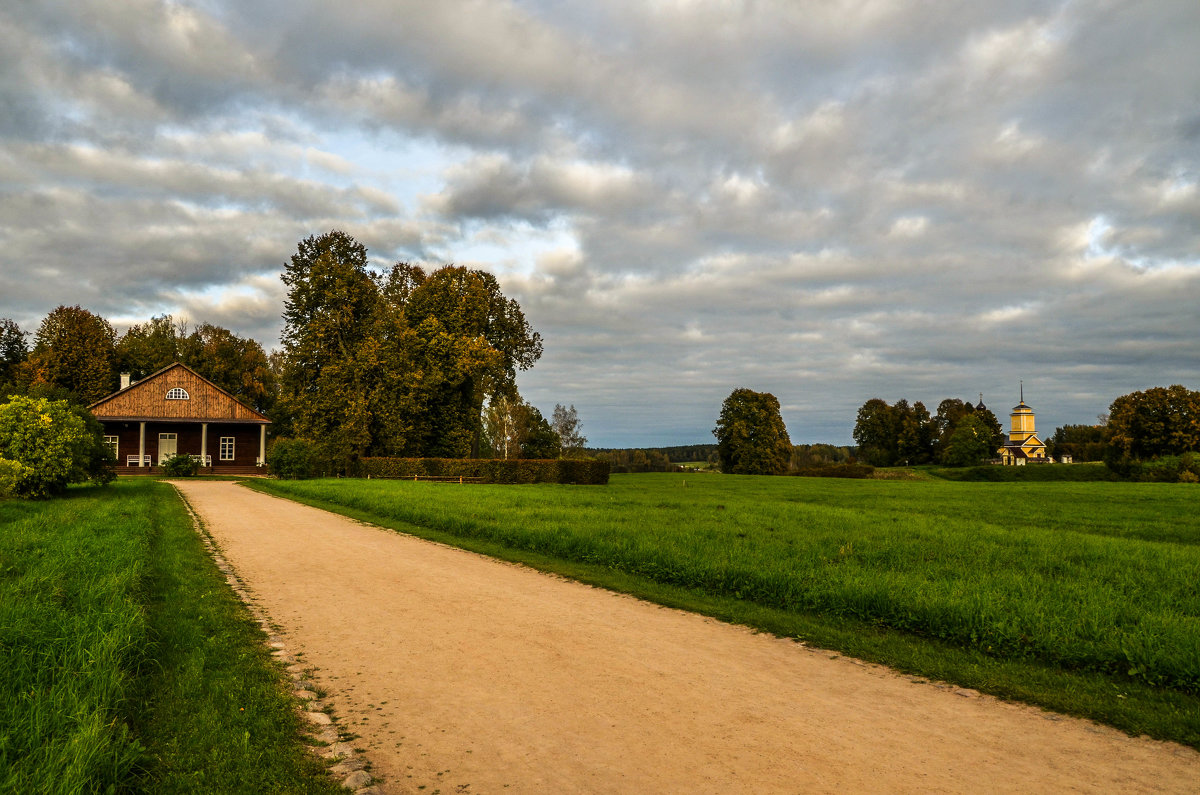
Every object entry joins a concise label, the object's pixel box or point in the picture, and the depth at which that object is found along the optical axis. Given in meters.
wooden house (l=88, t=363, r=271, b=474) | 48.75
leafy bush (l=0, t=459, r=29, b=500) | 19.27
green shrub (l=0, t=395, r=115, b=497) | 19.80
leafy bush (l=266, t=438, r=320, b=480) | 37.59
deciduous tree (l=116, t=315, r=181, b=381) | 63.34
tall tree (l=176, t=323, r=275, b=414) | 65.44
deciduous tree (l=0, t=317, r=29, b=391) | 62.36
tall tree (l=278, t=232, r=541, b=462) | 42.38
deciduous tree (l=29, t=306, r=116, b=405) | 57.12
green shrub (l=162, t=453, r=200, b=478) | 42.41
